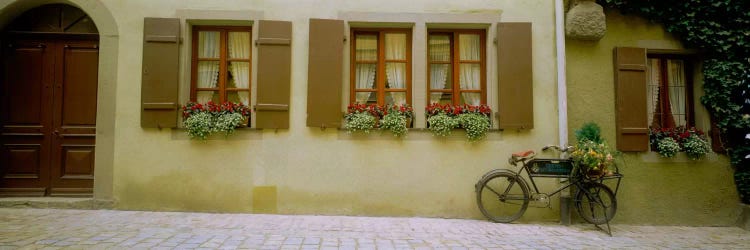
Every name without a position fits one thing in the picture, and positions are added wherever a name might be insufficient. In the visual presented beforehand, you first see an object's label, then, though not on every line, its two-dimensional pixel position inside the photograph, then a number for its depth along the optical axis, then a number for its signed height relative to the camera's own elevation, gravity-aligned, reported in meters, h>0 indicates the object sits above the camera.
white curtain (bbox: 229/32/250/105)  5.73 +1.14
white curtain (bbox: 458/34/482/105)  5.83 +1.02
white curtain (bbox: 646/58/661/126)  6.05 +0.79
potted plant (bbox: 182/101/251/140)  5.33 +0.26
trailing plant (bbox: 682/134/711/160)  5.66 -0.11
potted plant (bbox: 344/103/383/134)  5.42 +0.28
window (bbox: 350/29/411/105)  5.78 +1.03
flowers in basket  5.00 -0.23
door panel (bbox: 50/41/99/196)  5.59 +0.24
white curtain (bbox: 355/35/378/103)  5.81 +1.06
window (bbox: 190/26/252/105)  5.70 +1.04
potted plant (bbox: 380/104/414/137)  5.41 +0.26
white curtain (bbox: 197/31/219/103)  5.71 +1.02
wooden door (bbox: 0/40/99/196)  5.57 +0.26
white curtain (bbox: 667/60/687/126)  6.10 +0.74
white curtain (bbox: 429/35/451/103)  5.85 +1.07
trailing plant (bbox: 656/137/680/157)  5.65 -0.11
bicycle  5.20 -0.67
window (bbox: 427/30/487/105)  5.81 +1.03
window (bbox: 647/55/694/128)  6.07 +0.71
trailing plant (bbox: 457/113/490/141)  5.42 +0.18
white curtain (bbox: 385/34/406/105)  5.82 +1.07
